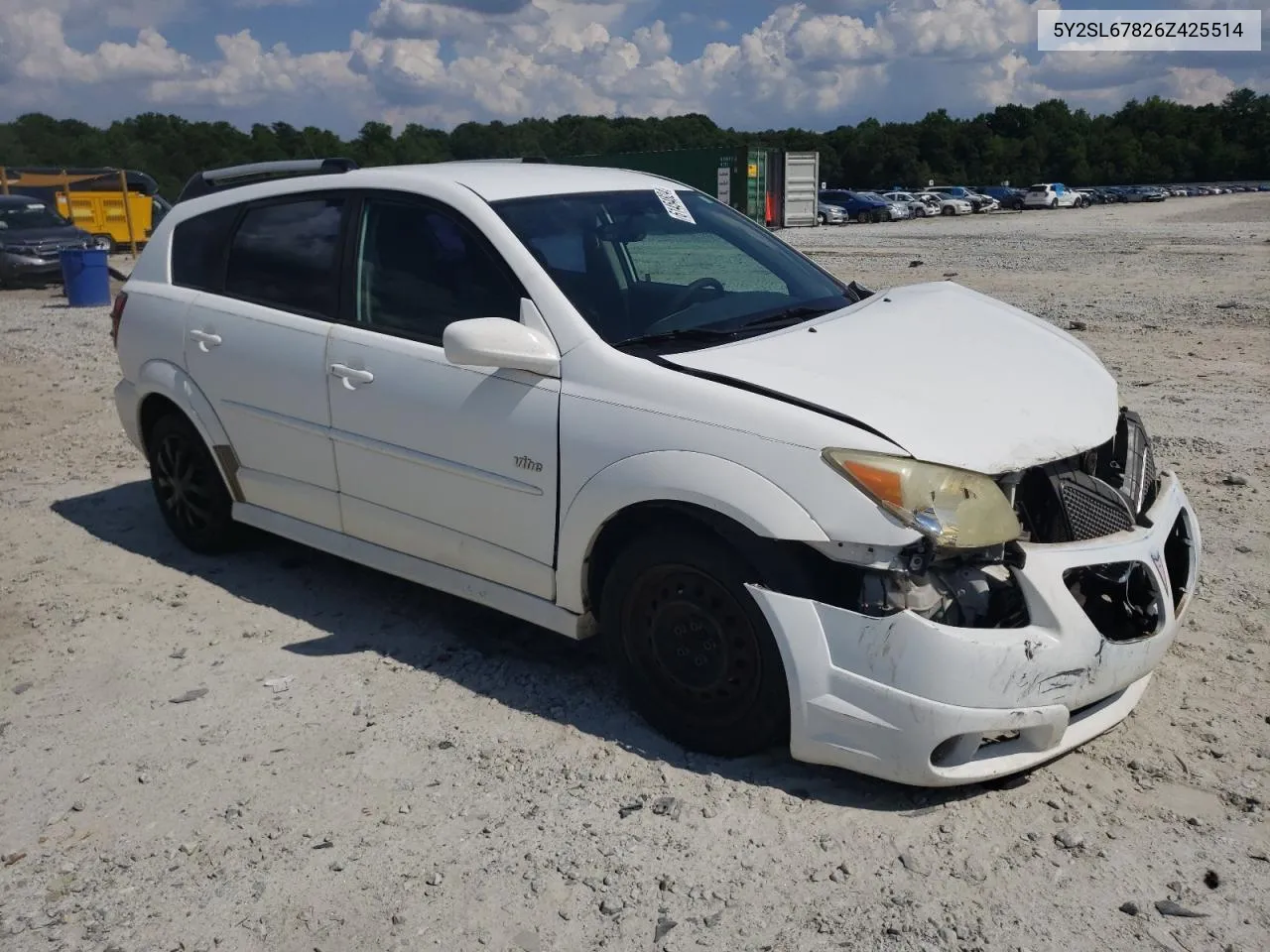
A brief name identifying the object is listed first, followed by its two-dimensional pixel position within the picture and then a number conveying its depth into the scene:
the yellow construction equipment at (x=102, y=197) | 27.19
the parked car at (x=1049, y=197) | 63.62
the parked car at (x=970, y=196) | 61.34
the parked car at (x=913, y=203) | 54.61
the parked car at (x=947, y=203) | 57.59
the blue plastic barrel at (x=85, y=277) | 17.66
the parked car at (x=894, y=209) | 51.53
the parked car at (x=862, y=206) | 50.94
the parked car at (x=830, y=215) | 49.00
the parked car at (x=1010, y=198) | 64.88
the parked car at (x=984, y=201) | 61.97
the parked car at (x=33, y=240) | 21.14
